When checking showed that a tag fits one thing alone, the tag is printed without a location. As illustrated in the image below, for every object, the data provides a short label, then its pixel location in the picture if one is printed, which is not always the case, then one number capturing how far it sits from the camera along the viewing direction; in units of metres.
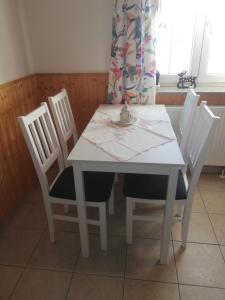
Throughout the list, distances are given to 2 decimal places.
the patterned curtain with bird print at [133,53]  1.83
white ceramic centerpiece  1.70
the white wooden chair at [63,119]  1.76
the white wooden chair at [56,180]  1.40
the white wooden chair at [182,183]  1.36
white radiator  2.12
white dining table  1.22
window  1.99
